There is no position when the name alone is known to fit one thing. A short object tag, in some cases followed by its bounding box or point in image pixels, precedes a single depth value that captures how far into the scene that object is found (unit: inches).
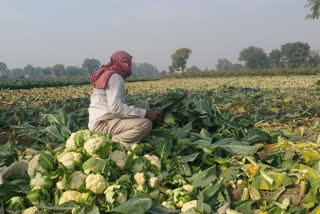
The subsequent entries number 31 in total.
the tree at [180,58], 3663.9
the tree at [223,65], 5854.3
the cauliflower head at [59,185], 97.7
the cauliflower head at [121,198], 93.1
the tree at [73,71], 4993.1
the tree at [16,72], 6215.6
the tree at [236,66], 5963.6
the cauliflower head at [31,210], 90.0
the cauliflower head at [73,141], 110.0
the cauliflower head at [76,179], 96.9
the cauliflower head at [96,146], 104.7
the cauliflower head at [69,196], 94.2
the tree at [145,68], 7372.1
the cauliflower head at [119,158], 106.3
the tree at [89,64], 5081.2
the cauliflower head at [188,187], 99.2
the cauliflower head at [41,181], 96.7
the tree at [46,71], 5453.7
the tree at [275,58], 3526.1
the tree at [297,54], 3186.5
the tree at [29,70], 6008.4
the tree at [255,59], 3528.3
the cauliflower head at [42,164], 101.9
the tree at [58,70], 4924.7
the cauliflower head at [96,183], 94.2
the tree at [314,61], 3105.3
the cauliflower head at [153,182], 101.7
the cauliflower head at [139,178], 101.2
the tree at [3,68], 5211.6
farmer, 130.8
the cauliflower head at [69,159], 100.7
